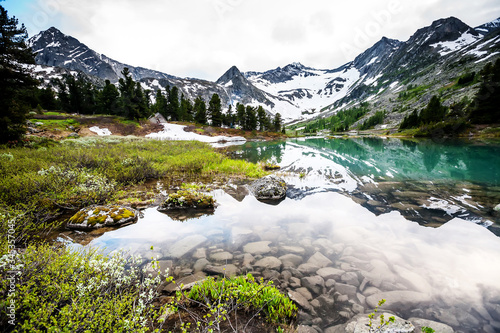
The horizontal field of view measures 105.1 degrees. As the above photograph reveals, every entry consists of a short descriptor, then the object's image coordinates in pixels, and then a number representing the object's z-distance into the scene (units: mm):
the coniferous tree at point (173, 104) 76125
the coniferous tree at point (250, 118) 75312
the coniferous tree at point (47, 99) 64000
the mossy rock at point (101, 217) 6508
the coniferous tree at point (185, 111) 73938
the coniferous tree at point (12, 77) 13961
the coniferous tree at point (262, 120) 79412
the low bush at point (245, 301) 3336
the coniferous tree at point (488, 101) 43500
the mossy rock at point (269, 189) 10078
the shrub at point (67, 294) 2309
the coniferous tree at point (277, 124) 90662
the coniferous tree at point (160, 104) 73544
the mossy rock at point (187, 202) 8477
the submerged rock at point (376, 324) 3062
